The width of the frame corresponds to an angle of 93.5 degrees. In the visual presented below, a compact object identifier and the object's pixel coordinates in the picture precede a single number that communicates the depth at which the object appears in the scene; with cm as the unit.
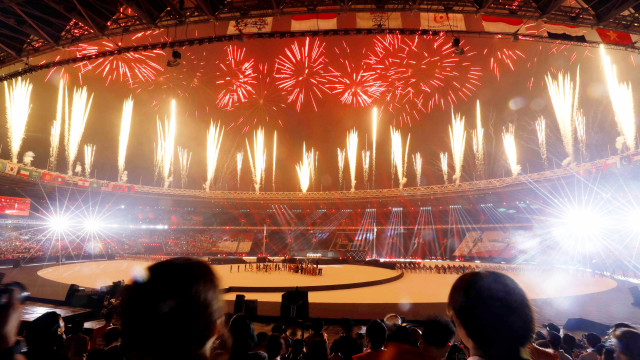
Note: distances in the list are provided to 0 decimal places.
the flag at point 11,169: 2812
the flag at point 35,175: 3059
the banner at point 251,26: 1204
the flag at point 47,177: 3216
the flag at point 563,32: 1149
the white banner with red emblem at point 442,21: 1179
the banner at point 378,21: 1191
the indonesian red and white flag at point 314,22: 1220
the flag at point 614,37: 1159
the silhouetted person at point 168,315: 117
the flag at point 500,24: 1183
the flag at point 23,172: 2943
